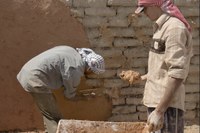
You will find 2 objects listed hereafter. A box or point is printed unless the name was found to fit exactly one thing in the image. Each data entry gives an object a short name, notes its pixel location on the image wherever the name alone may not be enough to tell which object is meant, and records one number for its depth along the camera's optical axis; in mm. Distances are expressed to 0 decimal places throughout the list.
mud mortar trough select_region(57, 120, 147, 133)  3473
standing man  2852
